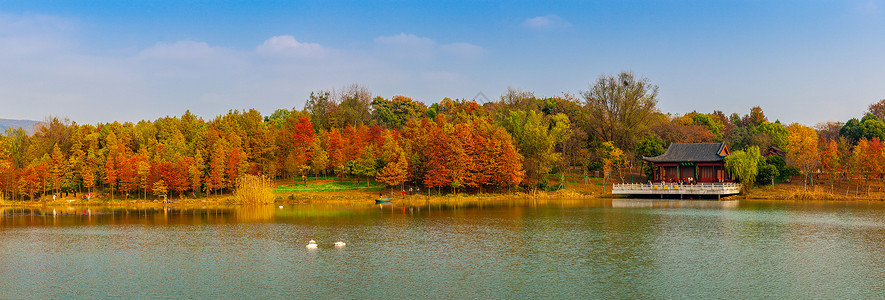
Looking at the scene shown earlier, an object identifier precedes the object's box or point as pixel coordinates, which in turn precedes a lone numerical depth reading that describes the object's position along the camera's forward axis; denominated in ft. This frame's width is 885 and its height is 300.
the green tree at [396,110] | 413.59
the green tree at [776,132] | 279.90
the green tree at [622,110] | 281.13
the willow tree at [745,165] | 218.79
